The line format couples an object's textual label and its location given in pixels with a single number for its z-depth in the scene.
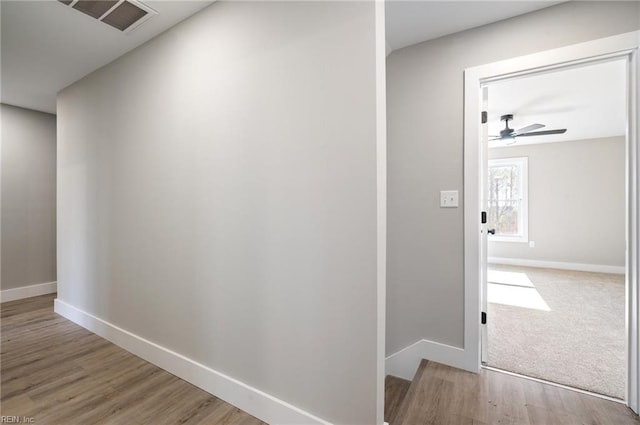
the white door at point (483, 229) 2.08
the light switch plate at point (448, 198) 2.08
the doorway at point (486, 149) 1.60
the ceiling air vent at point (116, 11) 1.84
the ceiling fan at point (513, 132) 3.89
